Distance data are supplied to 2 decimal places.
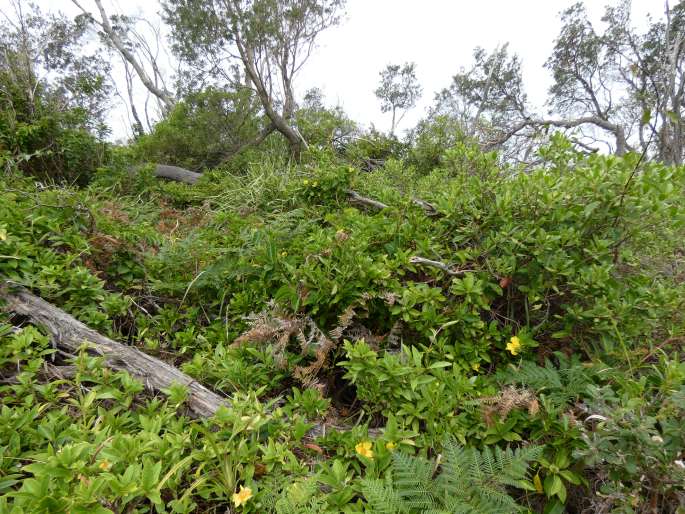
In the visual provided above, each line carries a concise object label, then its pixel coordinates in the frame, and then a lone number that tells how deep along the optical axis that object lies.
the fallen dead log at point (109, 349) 1.42
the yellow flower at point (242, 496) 0.98
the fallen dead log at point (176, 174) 5.80
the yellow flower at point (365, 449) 1.16
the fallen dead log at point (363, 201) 2.80
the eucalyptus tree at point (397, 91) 14.00
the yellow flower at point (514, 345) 1.51
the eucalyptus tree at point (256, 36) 6.89
